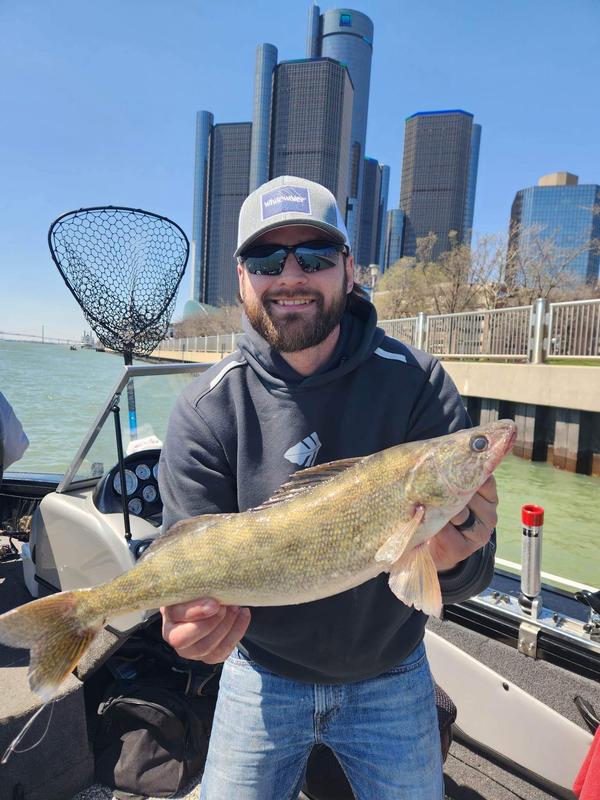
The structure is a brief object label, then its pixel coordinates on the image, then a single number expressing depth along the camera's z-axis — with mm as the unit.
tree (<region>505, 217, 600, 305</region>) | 36719
